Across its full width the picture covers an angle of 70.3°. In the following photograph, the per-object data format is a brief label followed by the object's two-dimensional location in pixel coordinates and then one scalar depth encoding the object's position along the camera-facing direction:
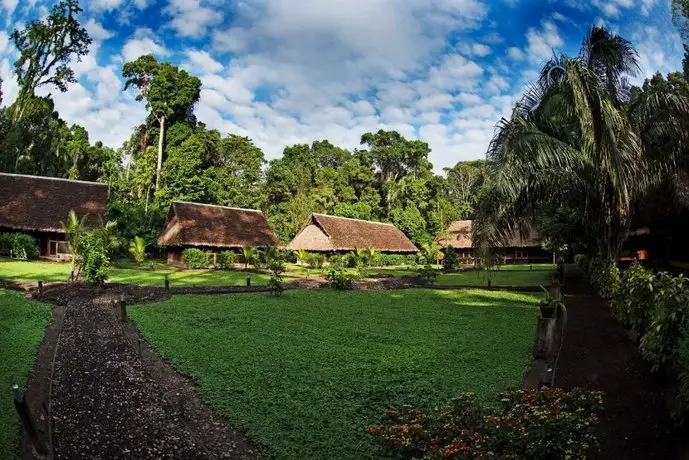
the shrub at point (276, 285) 16.02
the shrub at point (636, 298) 6.78
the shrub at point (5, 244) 23.94
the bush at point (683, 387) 3.78
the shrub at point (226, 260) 28.66
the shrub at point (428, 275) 23.18
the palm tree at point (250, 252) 27.33
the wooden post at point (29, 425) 4.15
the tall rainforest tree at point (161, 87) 42.66
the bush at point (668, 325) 4.81
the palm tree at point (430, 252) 32.04
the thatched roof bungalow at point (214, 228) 29.47
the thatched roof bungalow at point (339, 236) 34.72
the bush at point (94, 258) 15.43
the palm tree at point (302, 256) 32.41
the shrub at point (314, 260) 32.50
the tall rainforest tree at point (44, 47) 32.91
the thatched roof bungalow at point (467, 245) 40.06
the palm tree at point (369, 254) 34.53
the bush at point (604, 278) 10.58
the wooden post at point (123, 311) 10.84
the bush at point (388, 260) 36.94
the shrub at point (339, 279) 19.06
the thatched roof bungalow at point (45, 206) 26.09
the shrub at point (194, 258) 28.38
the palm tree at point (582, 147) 8.88
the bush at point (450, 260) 33.41
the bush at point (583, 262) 19.67
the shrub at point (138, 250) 27.09
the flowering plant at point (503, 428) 3.29
